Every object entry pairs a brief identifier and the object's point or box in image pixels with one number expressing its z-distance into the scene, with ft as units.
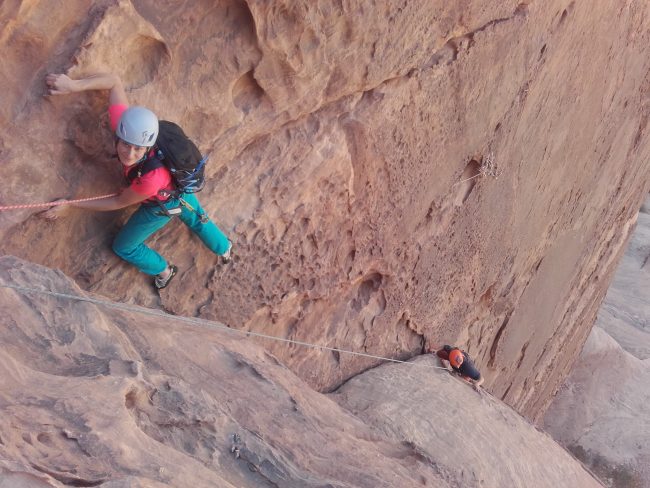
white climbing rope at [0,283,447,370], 7.35
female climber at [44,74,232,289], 7.79
